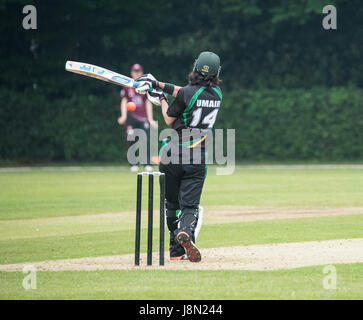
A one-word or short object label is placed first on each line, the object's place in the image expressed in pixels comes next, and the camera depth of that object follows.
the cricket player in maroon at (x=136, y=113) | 46.59
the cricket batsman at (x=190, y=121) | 19.45
